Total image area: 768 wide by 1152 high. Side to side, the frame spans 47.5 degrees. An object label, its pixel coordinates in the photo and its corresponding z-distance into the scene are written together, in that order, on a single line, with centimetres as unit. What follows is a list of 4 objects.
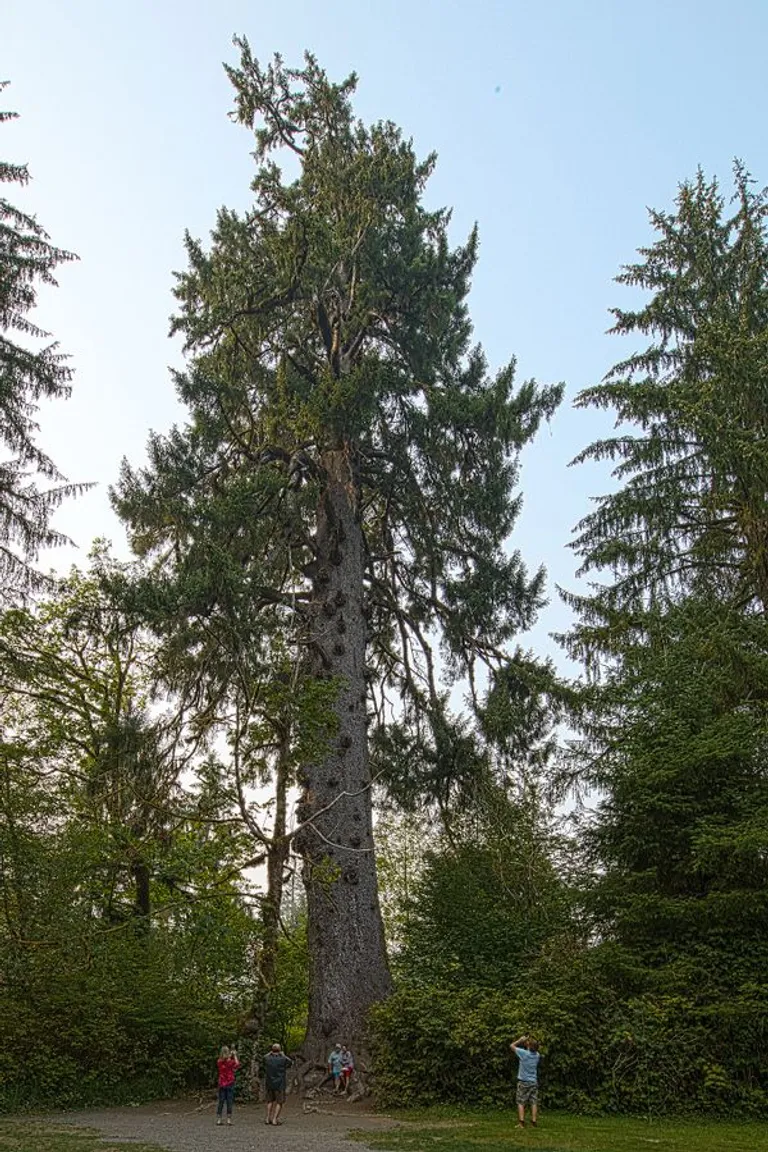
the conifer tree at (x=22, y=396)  1292
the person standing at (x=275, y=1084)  1075
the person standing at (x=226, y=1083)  1138
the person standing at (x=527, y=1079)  1023
